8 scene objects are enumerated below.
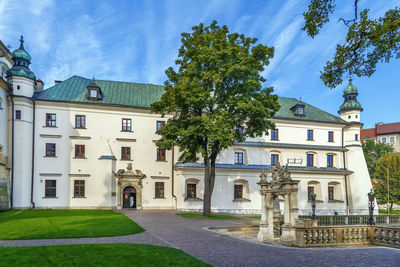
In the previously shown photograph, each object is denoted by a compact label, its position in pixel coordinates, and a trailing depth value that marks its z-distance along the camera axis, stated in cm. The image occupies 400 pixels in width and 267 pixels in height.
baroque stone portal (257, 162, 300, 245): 1312
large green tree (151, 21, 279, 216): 2152
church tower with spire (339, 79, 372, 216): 3475
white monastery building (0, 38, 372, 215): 2766
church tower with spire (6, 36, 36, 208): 2680
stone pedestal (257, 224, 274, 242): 1460
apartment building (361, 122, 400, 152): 6844
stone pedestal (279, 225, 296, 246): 1291
